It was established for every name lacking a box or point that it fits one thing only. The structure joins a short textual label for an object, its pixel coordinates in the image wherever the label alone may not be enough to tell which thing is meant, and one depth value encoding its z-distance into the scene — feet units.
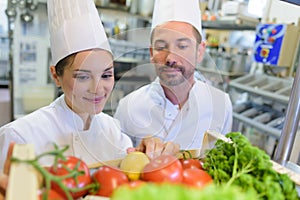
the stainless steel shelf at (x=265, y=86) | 6.34
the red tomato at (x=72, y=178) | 1.34
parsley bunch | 1.46
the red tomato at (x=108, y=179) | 1.47
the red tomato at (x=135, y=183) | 1.38
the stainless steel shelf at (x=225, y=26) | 8.32
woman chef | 2.37
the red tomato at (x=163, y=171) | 1.53
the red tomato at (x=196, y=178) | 1.51
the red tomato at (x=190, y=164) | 1.81
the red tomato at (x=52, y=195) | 1.25
